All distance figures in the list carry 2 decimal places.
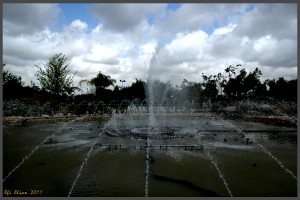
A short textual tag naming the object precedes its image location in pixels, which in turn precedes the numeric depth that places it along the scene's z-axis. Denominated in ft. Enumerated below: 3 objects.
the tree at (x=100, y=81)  189.37
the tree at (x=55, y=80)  138.72
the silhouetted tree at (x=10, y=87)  135.89
